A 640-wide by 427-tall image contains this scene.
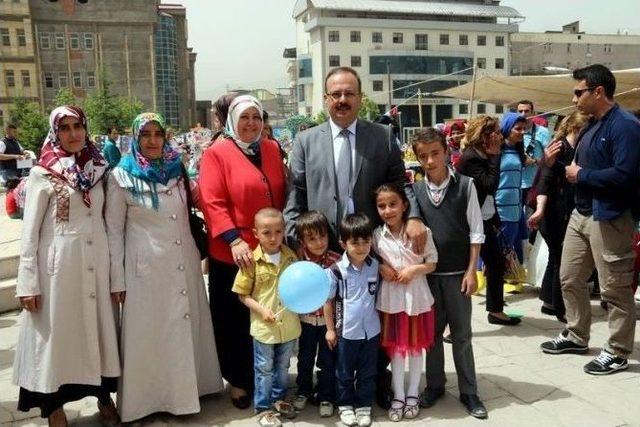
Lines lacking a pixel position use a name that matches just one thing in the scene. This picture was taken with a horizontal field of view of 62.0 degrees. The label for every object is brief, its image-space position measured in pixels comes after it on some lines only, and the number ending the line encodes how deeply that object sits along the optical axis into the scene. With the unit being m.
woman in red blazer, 3.12
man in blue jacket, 3.40
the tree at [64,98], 35.78
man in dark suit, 3.10
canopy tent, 8.84
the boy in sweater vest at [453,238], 3.11
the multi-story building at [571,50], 64.38
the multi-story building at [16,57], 47.47
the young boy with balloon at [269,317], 3.03
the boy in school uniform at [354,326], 3.02
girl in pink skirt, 3.04
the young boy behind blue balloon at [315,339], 3.02
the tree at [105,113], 35.75
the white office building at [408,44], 57.97
